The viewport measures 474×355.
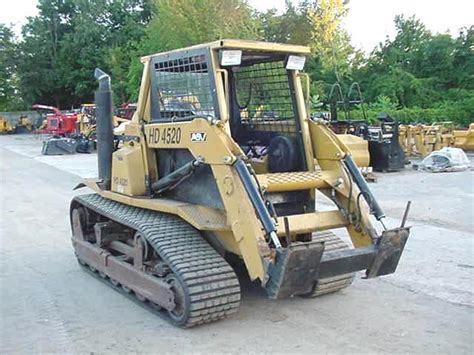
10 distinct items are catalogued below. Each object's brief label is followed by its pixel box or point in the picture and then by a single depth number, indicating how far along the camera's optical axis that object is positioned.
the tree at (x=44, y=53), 47.25
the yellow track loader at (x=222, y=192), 4.77
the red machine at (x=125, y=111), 23.28
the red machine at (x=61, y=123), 28.14
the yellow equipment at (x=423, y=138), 18.16
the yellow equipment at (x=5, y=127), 43.69
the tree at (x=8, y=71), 47.62
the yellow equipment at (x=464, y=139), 19.30
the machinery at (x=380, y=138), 15.47
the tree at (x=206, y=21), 28.31
